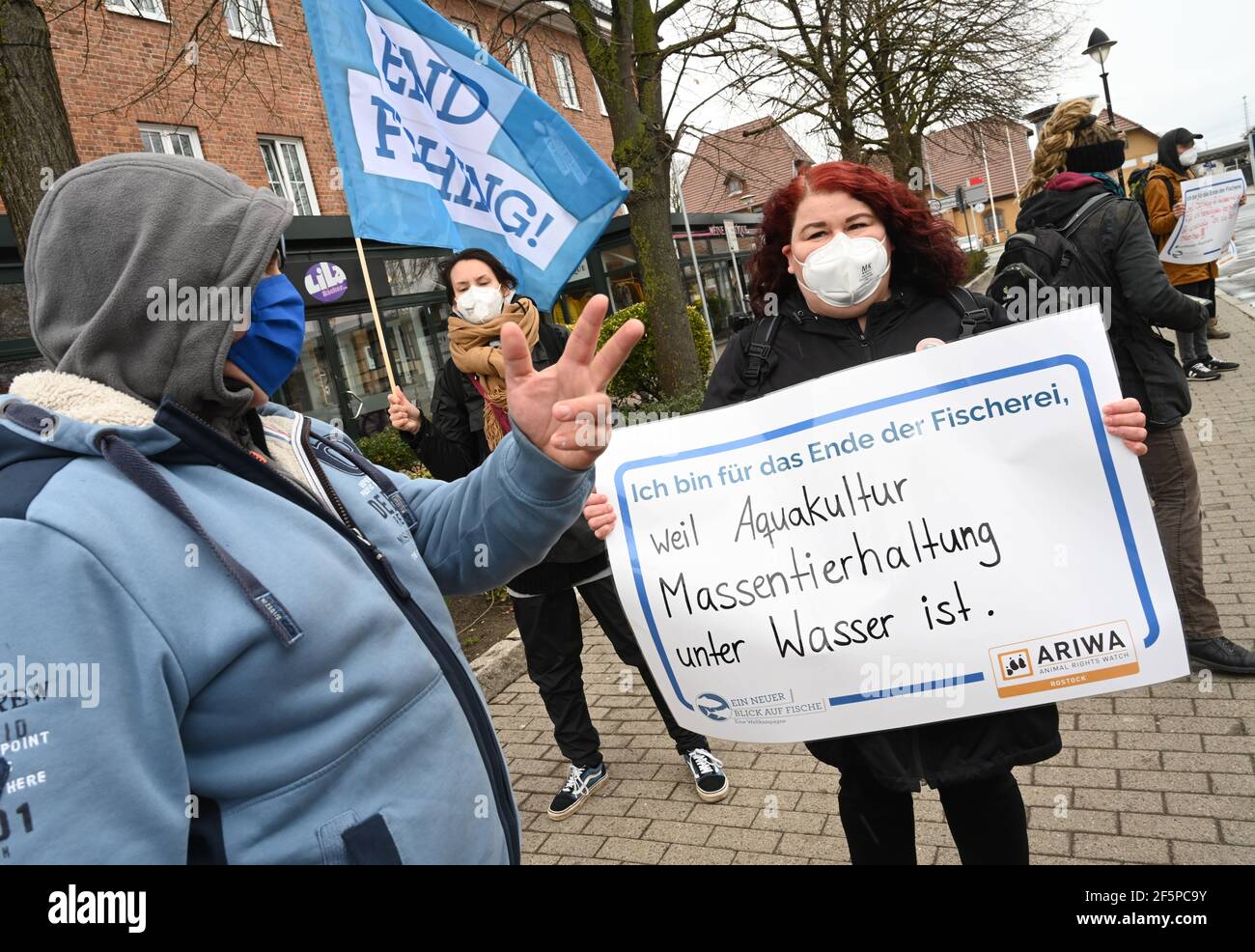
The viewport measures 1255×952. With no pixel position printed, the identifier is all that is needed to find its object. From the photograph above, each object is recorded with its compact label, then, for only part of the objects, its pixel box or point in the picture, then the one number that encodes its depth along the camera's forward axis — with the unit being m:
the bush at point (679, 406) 8.20
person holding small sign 6.69
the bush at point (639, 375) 9.84
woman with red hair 2.06
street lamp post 17.17
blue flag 3.56
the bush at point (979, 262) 33.44
